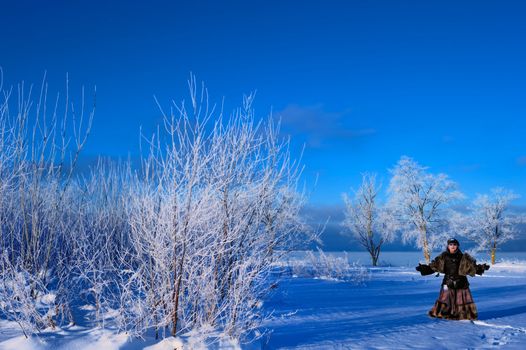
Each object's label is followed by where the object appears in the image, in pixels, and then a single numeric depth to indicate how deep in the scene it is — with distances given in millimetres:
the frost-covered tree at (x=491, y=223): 29516
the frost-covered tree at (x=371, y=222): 26141
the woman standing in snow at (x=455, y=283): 6902
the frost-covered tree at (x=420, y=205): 25906
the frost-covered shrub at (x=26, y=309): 4719
